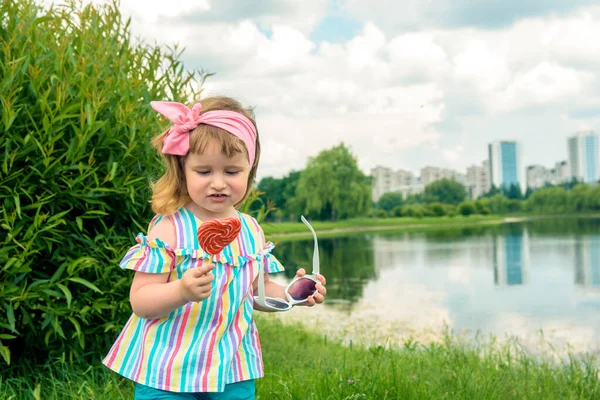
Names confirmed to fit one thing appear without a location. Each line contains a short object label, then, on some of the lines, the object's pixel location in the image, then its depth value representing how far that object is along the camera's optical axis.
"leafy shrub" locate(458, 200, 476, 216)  65.18
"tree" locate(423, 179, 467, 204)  79.19
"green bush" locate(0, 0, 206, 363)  3.19
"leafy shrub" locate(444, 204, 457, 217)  61.47
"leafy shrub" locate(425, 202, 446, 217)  61.22
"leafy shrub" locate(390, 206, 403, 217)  61.72
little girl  1.91
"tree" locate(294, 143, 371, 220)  42.97
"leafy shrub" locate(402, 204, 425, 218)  59.06
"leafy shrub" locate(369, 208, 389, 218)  59.27
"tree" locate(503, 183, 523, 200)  84.94
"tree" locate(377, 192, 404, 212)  83.28
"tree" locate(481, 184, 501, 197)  84.05
